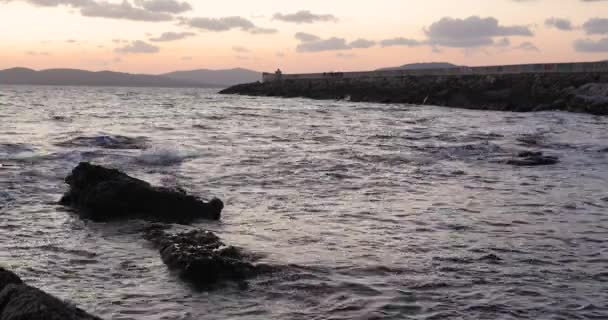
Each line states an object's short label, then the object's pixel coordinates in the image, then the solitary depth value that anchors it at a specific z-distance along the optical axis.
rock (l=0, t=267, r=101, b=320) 4.29
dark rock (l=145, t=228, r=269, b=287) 6.96
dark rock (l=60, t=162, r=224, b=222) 10.31
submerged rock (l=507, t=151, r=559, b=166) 17.75
